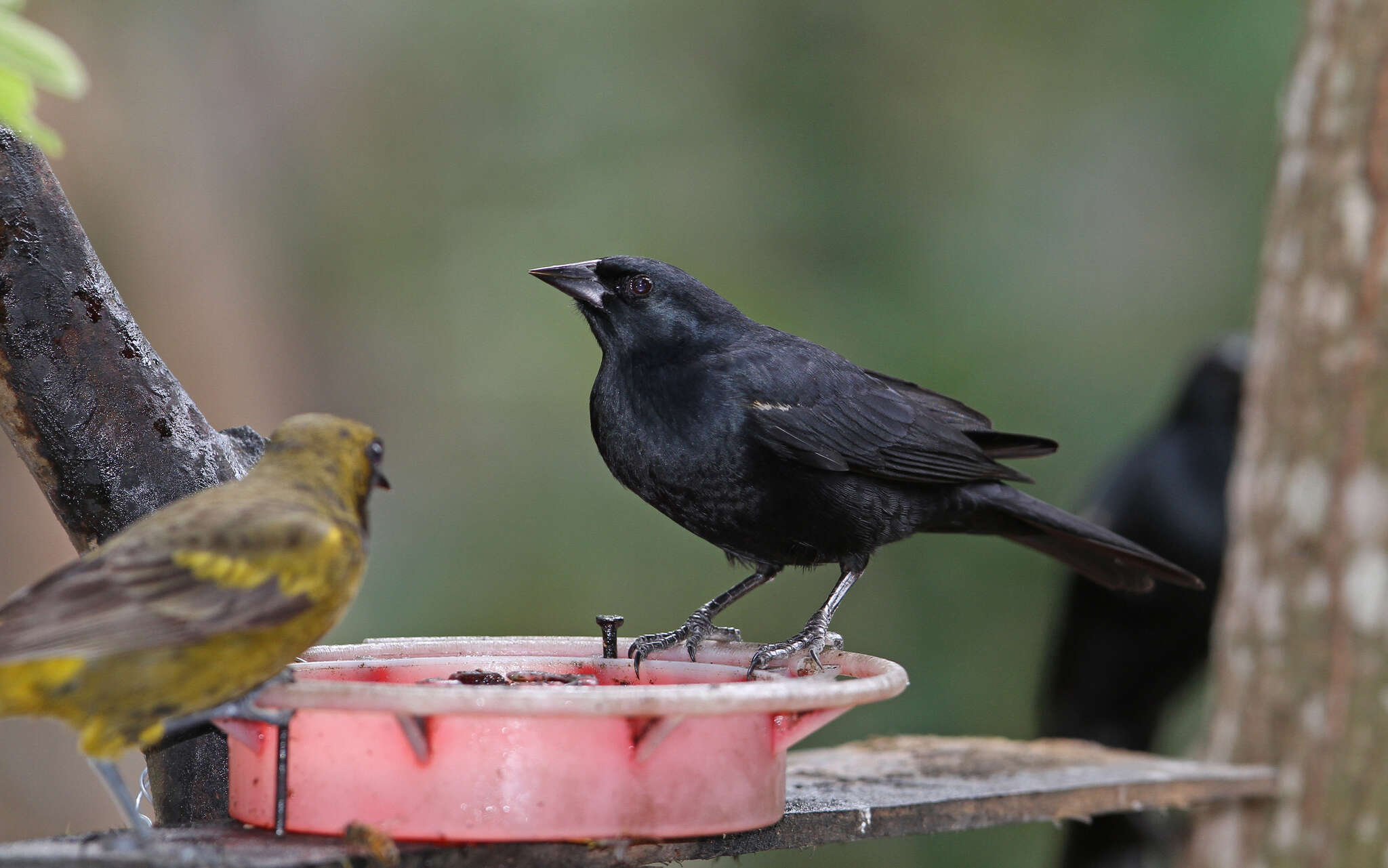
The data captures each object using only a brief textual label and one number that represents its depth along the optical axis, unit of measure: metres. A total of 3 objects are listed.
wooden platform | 4.11
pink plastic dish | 3.90
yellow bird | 3.78
